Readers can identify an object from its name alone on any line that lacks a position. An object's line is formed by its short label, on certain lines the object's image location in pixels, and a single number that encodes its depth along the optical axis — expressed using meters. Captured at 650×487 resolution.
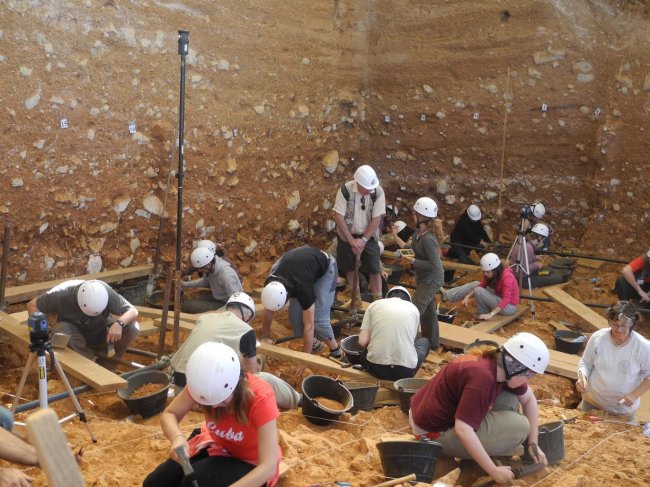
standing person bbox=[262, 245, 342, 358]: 7.16
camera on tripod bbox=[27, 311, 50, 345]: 4.81
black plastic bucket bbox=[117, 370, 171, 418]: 5.94
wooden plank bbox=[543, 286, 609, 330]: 8.86
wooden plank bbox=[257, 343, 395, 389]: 6.87
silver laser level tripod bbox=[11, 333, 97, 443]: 4.75
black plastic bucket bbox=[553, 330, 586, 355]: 8.34
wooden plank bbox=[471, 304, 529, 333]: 8.76
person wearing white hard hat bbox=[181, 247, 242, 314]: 8.09
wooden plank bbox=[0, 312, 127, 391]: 6.02
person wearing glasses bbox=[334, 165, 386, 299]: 8.82
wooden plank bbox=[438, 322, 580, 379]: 7.38
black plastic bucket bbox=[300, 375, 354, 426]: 5.87
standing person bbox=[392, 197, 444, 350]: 7.71
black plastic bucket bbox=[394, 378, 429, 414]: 6.27
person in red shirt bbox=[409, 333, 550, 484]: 4.52
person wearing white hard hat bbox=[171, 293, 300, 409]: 5.79
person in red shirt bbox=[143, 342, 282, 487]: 3.82
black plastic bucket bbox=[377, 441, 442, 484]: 4.59
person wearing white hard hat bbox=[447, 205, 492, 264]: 11.52
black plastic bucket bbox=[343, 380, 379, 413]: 6.35
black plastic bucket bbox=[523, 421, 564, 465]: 5.00
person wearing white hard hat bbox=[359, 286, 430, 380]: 6.61
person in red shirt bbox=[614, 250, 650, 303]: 8.88
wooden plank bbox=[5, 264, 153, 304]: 8.20
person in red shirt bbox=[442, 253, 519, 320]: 8.98
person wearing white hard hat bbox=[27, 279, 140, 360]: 6.55
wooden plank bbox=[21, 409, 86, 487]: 2.47
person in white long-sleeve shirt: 5.91
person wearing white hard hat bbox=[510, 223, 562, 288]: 9.87
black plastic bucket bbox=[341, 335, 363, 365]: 7.26
